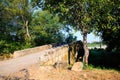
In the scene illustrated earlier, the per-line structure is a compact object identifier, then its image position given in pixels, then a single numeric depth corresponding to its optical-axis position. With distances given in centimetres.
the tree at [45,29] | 1584
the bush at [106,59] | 1099
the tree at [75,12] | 804
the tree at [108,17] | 780
